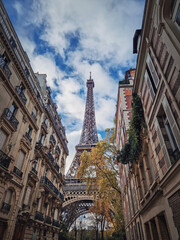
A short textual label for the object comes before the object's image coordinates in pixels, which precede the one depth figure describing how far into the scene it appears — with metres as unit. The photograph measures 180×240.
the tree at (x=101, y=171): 19.94
